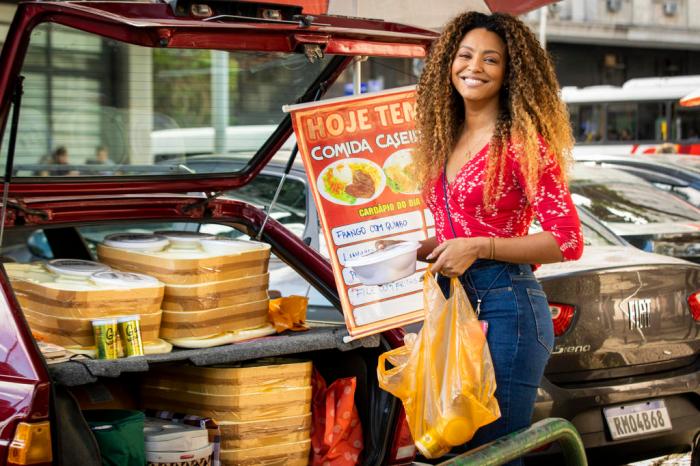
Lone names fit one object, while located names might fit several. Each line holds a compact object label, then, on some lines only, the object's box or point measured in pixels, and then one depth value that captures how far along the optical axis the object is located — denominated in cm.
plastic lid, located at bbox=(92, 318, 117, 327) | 338
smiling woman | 297
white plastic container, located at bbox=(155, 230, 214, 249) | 397
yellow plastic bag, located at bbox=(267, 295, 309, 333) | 402
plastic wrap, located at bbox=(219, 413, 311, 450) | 367
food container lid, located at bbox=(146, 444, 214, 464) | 350
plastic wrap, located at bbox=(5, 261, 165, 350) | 345
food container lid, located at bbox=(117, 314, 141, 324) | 342
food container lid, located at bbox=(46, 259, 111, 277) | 368
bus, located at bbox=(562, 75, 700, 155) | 2328
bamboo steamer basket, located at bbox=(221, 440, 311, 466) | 368
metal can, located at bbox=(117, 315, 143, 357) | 340
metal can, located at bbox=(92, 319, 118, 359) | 334
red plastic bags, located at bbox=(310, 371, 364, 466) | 387
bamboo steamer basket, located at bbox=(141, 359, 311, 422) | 367
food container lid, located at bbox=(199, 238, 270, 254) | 386
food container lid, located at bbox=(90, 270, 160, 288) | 358
